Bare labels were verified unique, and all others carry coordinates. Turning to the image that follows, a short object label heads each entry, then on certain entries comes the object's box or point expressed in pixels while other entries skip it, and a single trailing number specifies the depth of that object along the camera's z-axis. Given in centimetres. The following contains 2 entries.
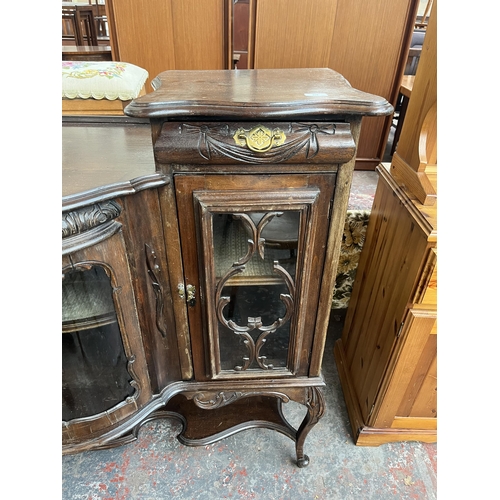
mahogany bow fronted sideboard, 50
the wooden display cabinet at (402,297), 74
